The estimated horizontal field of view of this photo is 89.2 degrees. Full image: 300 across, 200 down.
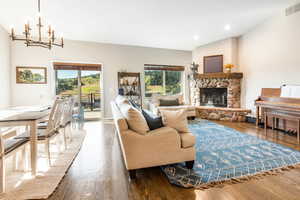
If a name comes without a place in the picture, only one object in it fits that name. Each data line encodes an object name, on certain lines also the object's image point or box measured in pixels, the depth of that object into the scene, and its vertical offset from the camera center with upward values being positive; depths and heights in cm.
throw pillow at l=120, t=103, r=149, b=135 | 197 -33
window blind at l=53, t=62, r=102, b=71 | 529 +108
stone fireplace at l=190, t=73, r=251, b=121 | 533 -1
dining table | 196 -37
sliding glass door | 546 +30
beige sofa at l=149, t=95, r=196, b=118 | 526 -37
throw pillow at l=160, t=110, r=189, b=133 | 218 -36
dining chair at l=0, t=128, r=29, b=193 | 166 -62
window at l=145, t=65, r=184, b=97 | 651 +72
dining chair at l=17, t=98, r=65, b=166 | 221 -52
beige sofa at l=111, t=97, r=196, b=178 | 192 -67
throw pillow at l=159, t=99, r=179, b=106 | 559 -23
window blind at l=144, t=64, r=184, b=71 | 641 +123
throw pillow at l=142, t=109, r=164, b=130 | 212 -37
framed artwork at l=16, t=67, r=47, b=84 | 491 +70
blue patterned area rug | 191 -101
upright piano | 337 -24
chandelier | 221 +94
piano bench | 323 -49
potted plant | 539 +102
